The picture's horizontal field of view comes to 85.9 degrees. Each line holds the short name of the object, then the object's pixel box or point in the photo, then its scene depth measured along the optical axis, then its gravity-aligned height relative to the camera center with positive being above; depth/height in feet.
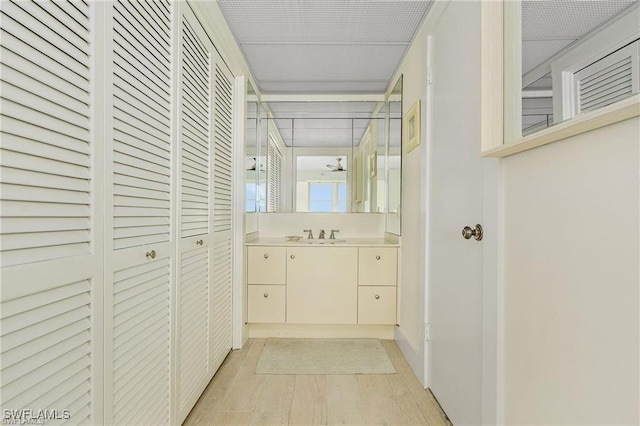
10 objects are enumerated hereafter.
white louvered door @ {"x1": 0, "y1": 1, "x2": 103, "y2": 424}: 2.30 -0.03
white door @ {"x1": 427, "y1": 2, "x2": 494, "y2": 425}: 4.60 -0.04
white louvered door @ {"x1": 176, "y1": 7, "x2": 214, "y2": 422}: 5.11 -0.03
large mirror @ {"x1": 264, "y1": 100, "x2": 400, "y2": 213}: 10.18 +1.67
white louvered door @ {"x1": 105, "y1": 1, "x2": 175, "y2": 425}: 3.43 -0.07
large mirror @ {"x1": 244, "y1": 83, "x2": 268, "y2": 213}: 9.59 +1.60
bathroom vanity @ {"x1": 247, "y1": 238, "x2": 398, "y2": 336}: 8.82 -1.81
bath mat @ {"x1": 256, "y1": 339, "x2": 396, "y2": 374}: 7.21 -3.28
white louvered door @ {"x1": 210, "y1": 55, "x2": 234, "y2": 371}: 6.75 -0.04
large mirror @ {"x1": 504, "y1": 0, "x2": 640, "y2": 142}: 2.29 +1.26
